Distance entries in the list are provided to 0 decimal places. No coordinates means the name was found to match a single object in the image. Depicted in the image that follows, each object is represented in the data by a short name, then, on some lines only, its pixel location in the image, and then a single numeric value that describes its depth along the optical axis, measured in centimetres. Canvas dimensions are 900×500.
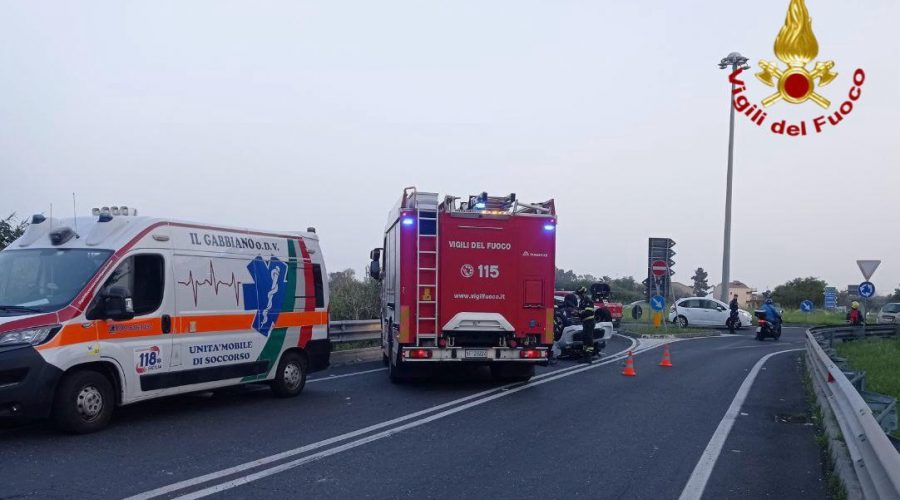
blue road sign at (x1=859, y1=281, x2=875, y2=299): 2486
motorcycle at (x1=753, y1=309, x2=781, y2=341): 2975
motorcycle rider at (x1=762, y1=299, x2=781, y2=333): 3005
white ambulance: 802
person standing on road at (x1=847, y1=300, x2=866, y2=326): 3050
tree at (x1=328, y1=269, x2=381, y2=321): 2125
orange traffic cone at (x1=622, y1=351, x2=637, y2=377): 1527
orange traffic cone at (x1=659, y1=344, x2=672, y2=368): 1741
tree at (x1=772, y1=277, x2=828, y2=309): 7688
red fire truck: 1280
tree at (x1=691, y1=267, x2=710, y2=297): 9186
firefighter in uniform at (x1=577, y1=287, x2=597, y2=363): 1766
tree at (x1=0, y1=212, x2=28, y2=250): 1628
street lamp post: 3994
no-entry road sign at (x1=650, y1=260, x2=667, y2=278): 2919
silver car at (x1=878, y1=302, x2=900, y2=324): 4312
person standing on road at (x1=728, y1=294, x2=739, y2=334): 3556
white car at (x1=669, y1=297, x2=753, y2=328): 3712
